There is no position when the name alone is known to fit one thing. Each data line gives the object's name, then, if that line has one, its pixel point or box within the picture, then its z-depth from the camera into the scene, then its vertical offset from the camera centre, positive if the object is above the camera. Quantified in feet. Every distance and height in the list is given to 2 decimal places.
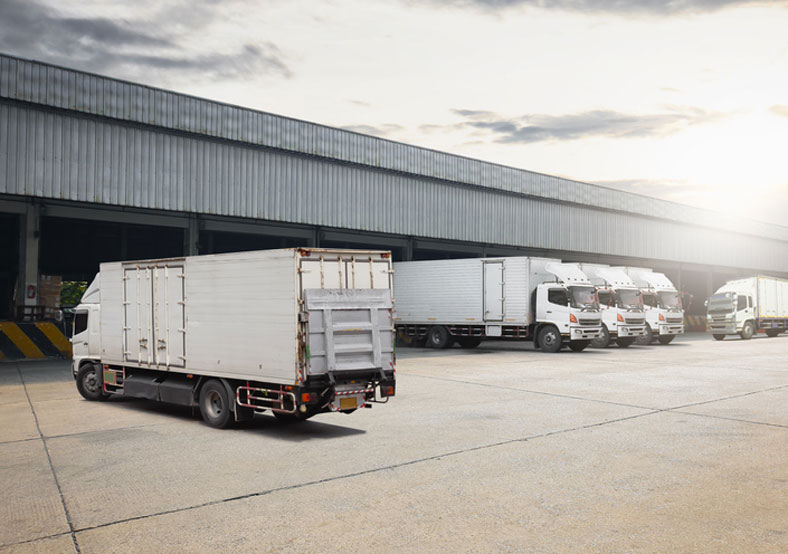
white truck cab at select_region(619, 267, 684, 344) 106.42 -0.48
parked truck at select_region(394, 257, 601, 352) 89.61 +0.09
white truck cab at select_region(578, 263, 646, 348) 97.14 -0.50
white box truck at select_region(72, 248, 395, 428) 32.91 -1.32
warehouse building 76.69 +15.67
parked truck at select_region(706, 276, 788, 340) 123.54 -1.13
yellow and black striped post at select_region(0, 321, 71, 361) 72.38 -3.50
